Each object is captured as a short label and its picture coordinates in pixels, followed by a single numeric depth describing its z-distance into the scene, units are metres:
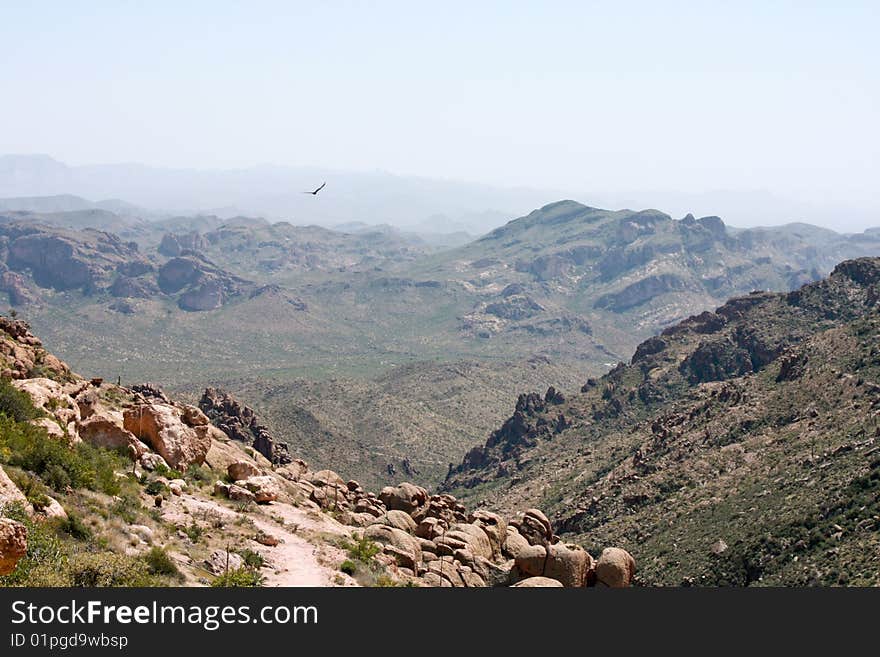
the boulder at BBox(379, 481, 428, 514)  48.84
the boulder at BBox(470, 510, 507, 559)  42.56
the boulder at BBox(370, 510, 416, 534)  42.88
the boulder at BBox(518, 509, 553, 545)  47.38
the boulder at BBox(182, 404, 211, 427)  46.12
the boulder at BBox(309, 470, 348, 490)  51.33
